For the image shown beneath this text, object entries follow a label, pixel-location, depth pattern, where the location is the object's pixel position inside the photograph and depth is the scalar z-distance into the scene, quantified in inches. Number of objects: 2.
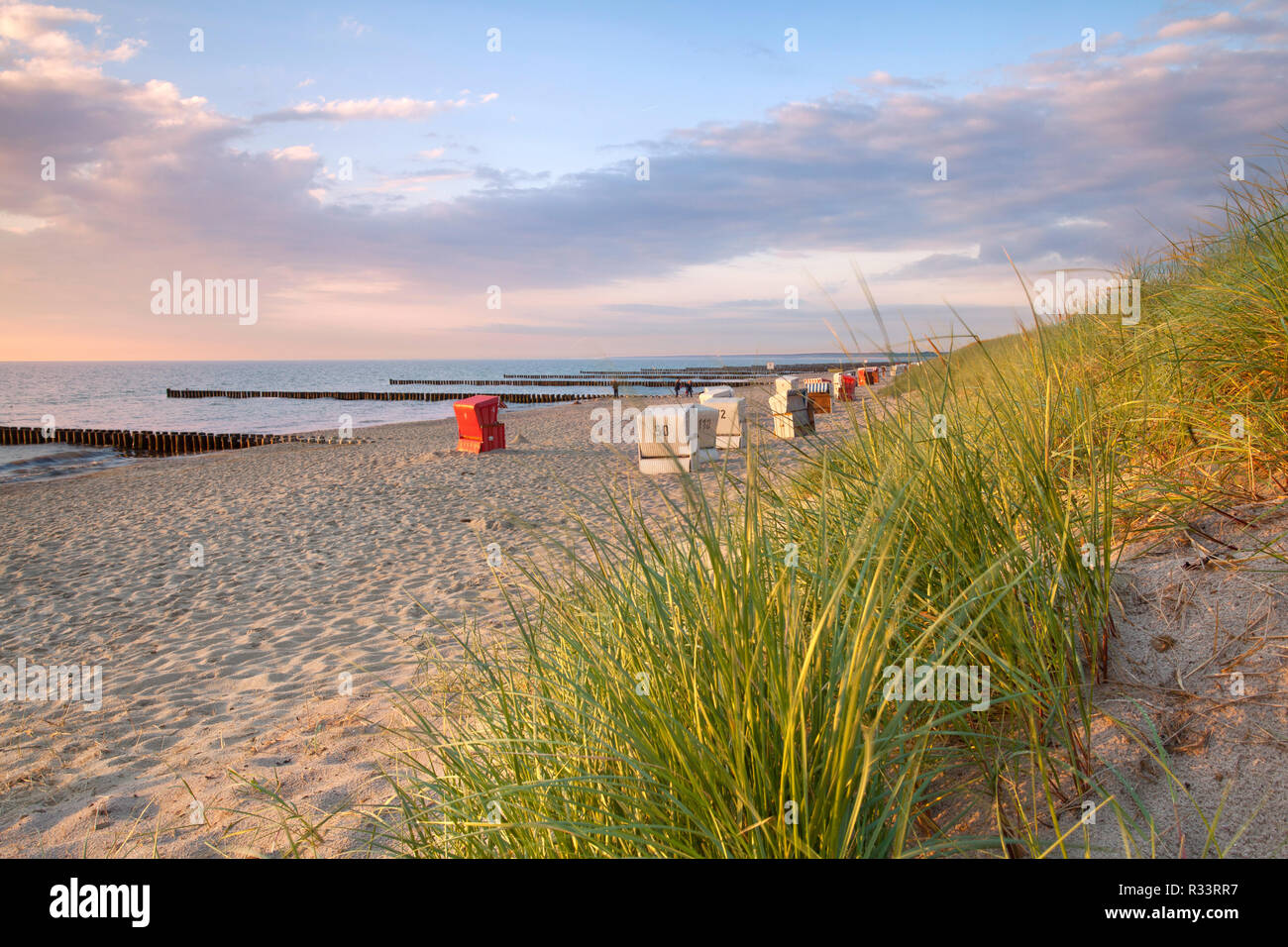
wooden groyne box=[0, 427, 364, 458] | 1008.9
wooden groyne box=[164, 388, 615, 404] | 1880.2
